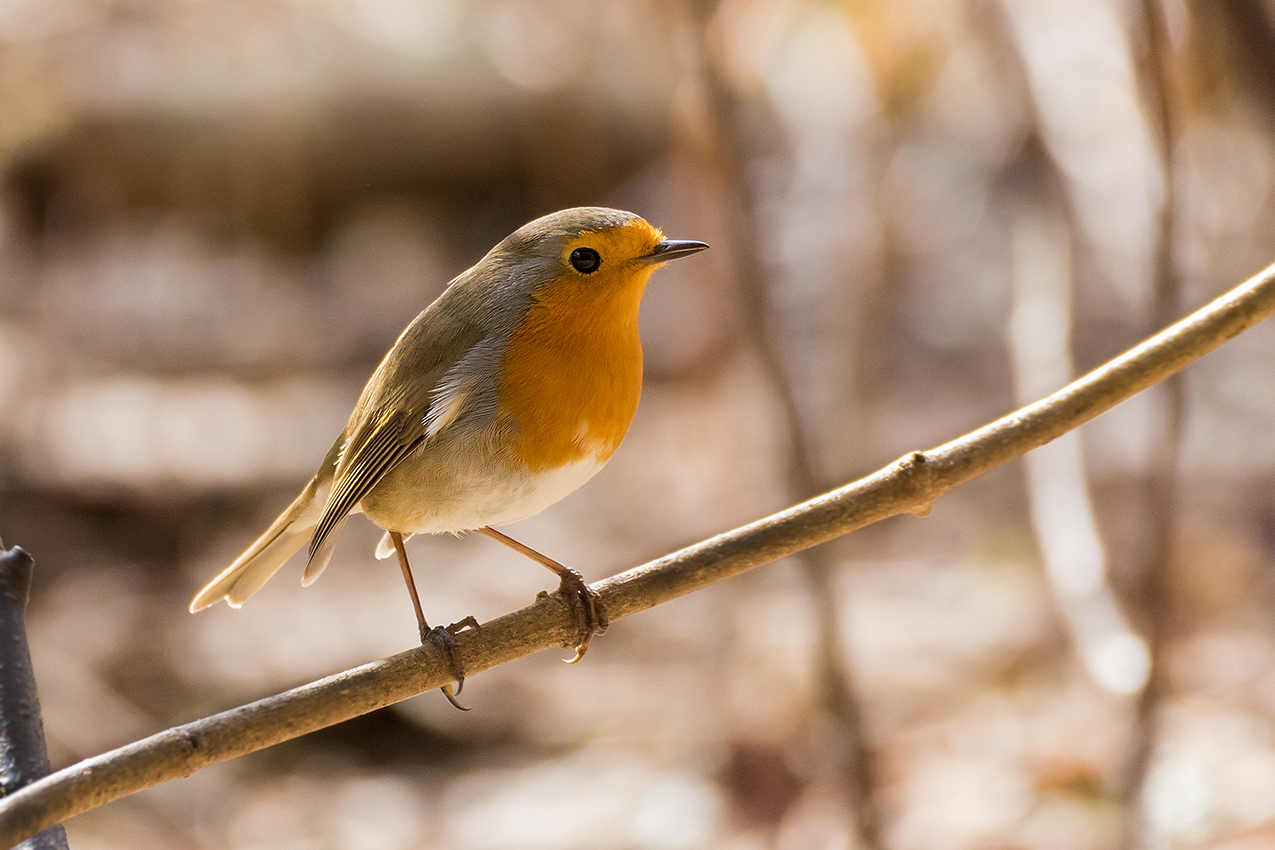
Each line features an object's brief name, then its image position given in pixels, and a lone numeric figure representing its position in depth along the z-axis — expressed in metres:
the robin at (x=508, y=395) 4.63
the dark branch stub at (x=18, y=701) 4.60
